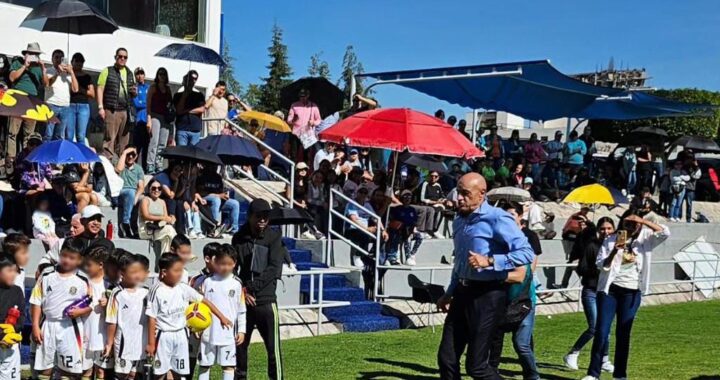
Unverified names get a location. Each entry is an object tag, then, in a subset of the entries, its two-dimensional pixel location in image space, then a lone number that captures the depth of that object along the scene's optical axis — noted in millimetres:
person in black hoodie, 8586
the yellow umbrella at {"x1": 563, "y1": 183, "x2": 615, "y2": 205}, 17062
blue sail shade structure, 19219
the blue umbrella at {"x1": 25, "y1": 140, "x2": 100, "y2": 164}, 12500
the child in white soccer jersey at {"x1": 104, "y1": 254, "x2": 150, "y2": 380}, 7801
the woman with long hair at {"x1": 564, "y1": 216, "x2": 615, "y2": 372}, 10250
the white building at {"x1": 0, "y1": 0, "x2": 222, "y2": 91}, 17312
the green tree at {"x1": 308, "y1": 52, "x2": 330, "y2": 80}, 48438
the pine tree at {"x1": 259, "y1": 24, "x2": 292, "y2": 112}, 48731
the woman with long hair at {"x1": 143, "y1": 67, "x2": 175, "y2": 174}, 15664
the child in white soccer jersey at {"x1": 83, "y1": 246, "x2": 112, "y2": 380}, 8023
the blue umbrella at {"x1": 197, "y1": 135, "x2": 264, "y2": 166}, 15109
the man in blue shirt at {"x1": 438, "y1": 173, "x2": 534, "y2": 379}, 7348
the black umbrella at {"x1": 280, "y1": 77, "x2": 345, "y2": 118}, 21375
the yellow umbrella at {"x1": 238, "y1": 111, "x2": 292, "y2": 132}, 18984
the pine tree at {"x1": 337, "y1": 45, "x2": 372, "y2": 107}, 47000
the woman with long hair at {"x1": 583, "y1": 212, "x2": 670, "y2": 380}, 9523
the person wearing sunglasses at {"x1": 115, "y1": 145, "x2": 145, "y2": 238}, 13461
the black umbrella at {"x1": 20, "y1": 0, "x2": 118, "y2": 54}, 14203
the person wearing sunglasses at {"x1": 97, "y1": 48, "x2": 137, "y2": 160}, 15297
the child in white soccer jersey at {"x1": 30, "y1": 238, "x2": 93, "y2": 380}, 7902
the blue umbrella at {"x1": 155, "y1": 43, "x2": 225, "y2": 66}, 16625
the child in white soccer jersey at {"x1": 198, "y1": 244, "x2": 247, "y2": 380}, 8156
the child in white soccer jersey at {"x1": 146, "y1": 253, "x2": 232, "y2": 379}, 7773
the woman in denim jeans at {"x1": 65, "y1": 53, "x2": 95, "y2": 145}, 14883
